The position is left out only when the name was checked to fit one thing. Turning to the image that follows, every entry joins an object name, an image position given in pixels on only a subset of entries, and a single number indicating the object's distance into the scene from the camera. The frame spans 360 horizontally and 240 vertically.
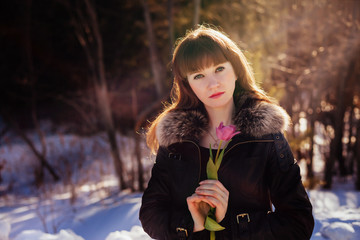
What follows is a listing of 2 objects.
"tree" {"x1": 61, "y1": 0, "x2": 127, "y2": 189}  5.68
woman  1.18
